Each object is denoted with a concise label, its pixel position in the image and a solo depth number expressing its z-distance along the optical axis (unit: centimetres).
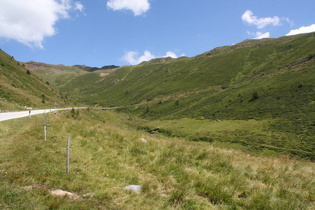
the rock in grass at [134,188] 689
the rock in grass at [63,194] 588
